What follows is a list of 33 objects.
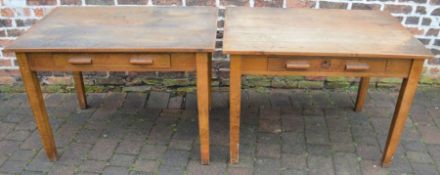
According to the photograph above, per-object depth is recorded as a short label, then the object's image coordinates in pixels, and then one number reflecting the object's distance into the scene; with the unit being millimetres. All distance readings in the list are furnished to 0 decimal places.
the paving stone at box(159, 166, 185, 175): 2460
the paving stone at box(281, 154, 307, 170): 2508
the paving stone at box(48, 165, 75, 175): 2449
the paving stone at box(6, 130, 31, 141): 2794
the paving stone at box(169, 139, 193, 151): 2693
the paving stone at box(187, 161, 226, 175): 2463
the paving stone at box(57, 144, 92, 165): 2555
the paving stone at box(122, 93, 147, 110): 3202
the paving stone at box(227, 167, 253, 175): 2457
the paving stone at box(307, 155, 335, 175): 2465
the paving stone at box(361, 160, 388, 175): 2467
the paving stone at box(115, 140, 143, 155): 2650
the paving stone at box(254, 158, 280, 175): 2469
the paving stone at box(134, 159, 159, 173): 2488
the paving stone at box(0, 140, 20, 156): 2646
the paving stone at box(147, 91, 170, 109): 3221
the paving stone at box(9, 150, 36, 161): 2586
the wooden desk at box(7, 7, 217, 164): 2100
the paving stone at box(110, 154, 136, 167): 2531
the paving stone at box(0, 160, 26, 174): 2471
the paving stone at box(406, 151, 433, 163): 2570
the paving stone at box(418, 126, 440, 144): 2772
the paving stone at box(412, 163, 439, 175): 2463
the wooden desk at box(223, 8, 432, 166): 2059
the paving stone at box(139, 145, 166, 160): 2604
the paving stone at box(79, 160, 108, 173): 2479
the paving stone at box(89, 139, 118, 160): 2602
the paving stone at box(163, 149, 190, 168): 2531
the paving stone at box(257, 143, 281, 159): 2613
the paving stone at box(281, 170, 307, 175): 2457
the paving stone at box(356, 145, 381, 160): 2602
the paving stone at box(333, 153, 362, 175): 2475
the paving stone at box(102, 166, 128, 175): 2455
